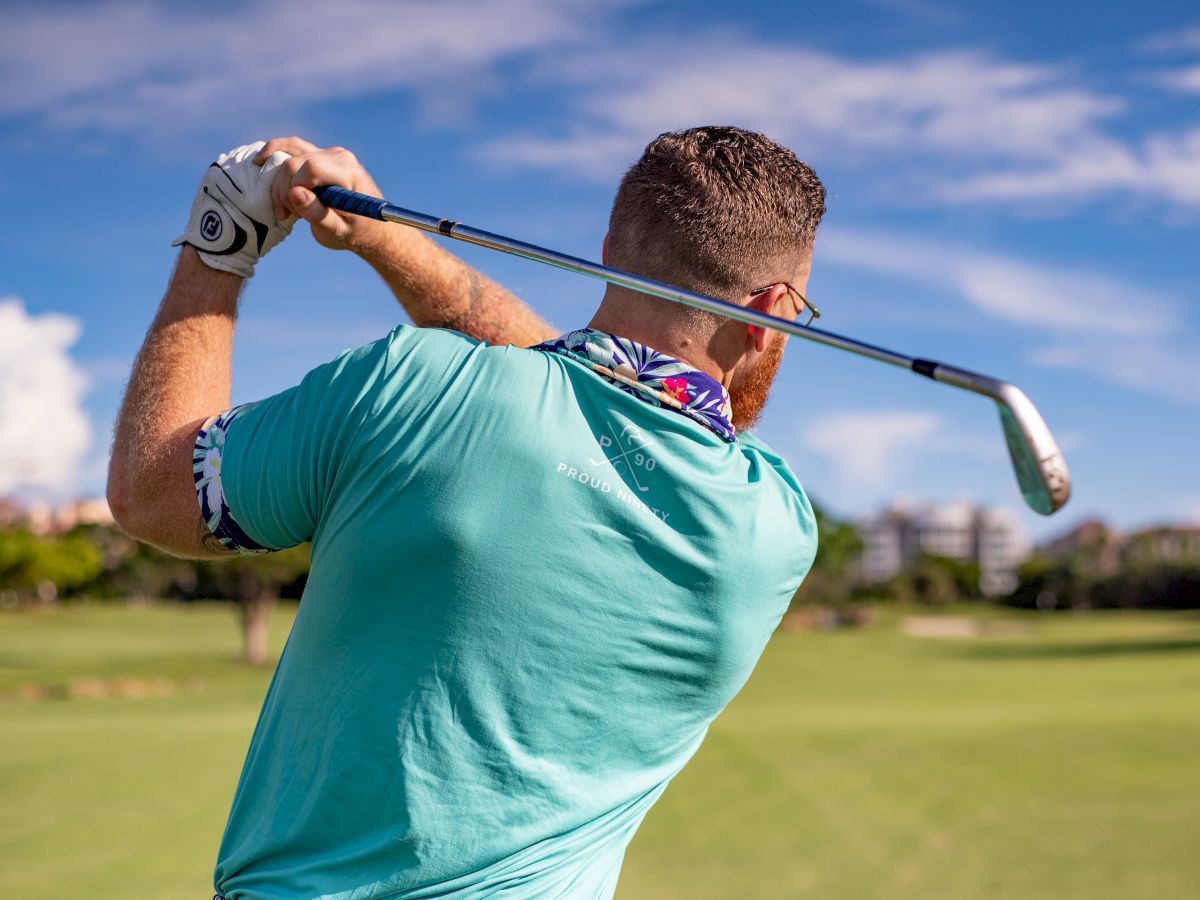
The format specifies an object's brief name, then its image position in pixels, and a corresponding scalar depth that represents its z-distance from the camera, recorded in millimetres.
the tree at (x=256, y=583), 27656
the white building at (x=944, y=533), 176625
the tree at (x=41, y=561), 47281
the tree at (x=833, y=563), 58156
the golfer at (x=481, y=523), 1411
